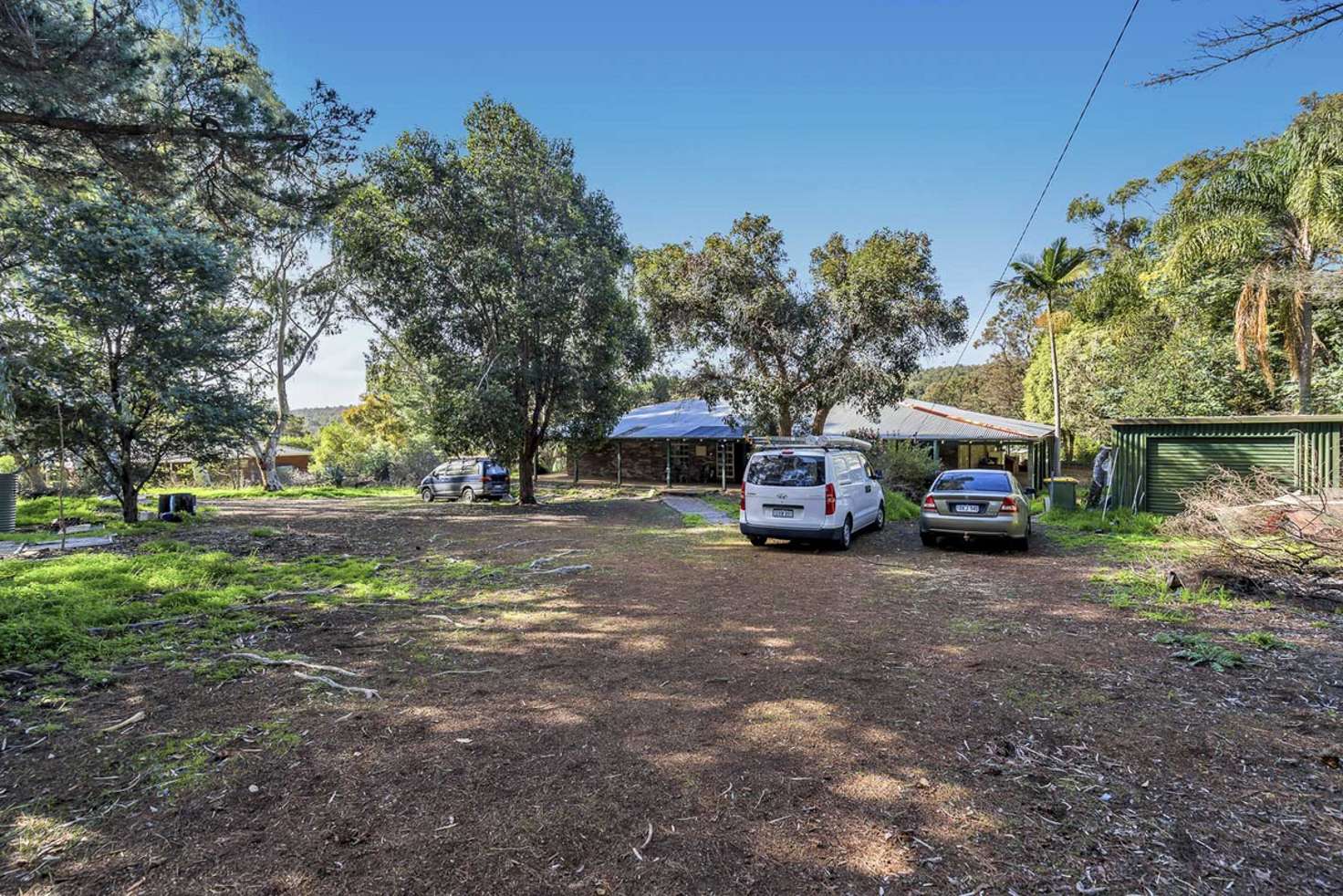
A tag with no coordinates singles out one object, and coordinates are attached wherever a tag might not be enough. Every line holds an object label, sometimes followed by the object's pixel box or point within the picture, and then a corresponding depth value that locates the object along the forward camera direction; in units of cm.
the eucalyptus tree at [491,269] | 1652
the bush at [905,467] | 1911
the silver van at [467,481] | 2162
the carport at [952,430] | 2431
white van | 1009
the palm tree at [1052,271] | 2706
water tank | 1273
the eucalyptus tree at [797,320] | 1775
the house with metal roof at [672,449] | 2598
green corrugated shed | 1200
